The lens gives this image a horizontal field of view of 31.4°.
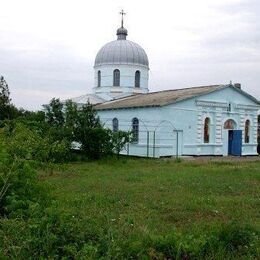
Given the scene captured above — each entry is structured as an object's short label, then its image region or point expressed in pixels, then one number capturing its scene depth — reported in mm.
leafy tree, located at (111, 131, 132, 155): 26391
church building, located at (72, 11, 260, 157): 31281
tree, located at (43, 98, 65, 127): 27203
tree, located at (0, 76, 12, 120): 34312
